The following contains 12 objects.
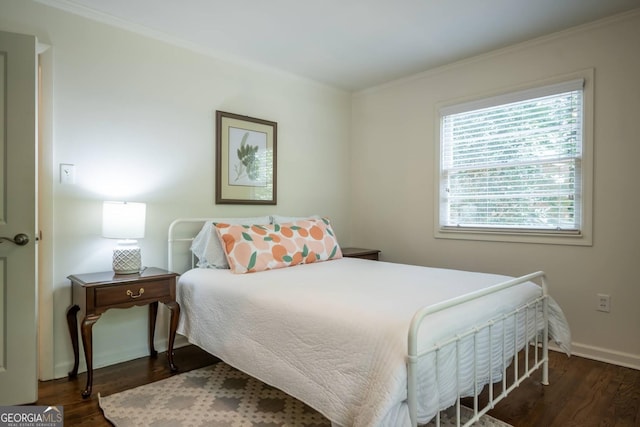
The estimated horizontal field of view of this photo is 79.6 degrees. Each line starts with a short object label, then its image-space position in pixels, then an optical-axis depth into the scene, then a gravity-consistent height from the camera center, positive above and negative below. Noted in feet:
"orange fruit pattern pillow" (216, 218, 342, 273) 8.44 -0.88
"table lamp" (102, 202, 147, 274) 7.74 -0.43
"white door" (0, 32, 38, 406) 6.59 -0.23
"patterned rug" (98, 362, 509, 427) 6.14 -3.44
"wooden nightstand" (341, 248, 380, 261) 11.68 -1.39
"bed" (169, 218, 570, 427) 4.54 -1.82
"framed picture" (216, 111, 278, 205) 10.42 +1.37
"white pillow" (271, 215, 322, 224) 10.65 -0.32
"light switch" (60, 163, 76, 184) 7.87 +0.68
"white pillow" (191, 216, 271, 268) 8.74 -0.96
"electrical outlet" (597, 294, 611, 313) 8.66 -2.11
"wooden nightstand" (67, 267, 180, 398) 7.08 -1.75
